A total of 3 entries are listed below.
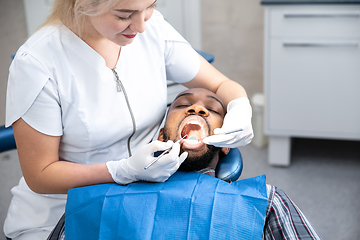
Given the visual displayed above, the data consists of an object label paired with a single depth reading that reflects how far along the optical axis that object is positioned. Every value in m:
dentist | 1.05
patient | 1.05
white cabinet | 2.04
